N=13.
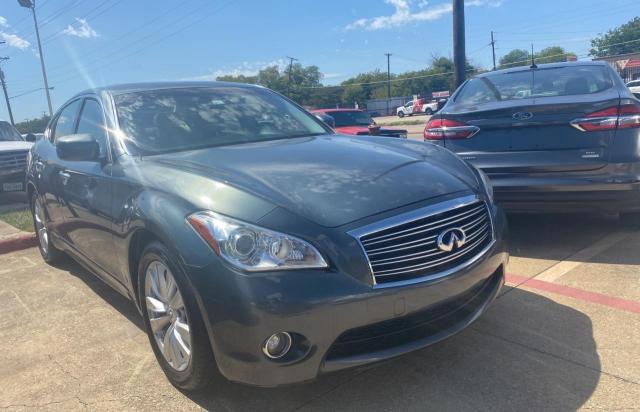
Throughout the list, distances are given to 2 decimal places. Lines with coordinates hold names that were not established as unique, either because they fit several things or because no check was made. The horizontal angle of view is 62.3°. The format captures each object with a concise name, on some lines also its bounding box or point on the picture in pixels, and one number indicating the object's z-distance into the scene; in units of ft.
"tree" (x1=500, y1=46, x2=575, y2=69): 343.05
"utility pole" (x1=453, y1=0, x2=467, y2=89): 32.71
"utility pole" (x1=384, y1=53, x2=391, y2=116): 293.23
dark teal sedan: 7.00
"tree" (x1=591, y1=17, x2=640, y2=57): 303.89
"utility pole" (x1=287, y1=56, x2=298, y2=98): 267.10
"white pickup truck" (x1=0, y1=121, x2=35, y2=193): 32.24
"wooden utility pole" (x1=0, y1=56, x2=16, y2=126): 182.93
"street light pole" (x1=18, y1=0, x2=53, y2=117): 98.73
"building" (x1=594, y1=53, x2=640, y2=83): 183.32
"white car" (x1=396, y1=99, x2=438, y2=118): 176.55
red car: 38.40
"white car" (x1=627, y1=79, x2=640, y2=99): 106.85
